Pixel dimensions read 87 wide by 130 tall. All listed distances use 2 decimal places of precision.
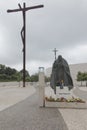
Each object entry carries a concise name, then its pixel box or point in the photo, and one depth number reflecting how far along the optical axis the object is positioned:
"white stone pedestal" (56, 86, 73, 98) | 4.96
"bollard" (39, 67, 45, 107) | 4.79
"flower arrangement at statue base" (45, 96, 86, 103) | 4.74
